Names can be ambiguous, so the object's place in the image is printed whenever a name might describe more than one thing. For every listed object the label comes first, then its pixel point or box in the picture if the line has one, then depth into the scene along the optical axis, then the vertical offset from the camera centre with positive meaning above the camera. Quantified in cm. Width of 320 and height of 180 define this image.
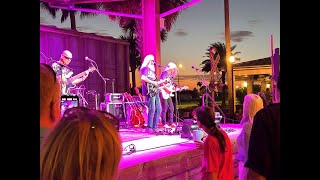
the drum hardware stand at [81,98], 673 -11
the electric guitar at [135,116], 764 -62
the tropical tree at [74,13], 1394 +406
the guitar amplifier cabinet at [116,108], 771 -42
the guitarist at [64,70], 586 +49
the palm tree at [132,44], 1868 +325
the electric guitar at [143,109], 765 -44
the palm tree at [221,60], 2674 +309
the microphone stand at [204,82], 620 +21
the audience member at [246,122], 291 -31
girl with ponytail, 258 -54
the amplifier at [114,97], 764 -11
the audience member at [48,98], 149 -2
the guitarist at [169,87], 626 +11
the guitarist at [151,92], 595 +1
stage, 322 -82
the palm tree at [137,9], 1261 +380
